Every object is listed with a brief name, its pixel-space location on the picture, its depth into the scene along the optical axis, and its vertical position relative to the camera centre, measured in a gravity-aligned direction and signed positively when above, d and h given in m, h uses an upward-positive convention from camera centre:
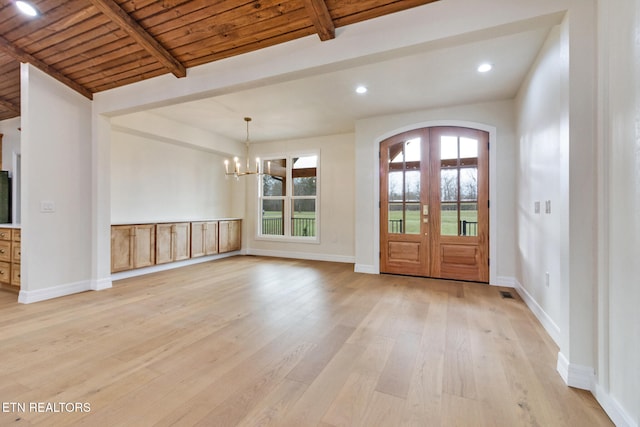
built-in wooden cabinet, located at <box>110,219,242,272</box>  4.46 -0.52
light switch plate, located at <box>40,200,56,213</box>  3.49 +0.09
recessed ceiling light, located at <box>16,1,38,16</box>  2.75 +2.01
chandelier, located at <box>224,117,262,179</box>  6.98 +1.10
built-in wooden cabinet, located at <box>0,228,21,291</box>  3.63 -0.56
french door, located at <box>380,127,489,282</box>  4.39 +0.17
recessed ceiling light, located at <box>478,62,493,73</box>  3.20 +1.66
